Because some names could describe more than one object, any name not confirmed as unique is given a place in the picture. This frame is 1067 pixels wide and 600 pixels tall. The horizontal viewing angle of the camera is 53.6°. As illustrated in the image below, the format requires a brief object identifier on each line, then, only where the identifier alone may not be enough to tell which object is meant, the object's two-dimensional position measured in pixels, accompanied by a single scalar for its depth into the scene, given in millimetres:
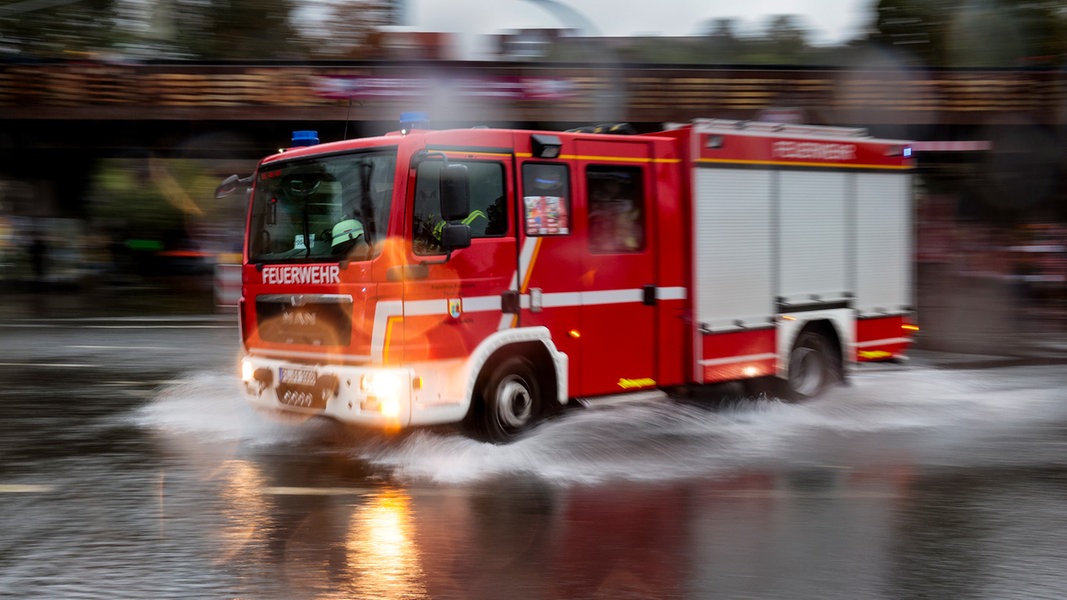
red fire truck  7398
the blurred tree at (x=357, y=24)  51312
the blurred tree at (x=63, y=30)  48438
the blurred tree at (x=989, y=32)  51656
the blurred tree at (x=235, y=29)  53906
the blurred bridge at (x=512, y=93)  28969
